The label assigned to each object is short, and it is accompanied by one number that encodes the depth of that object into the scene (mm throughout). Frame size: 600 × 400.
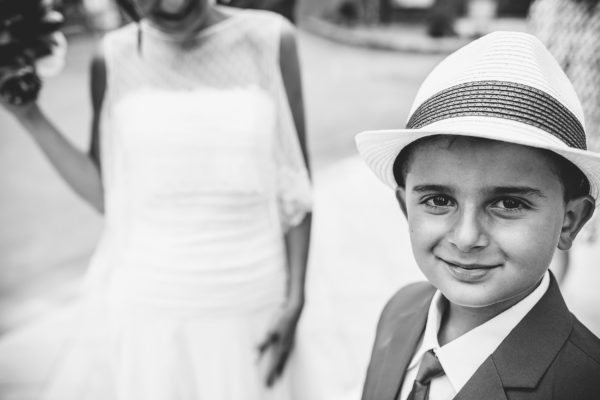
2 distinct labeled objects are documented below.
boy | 892
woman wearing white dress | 1760
